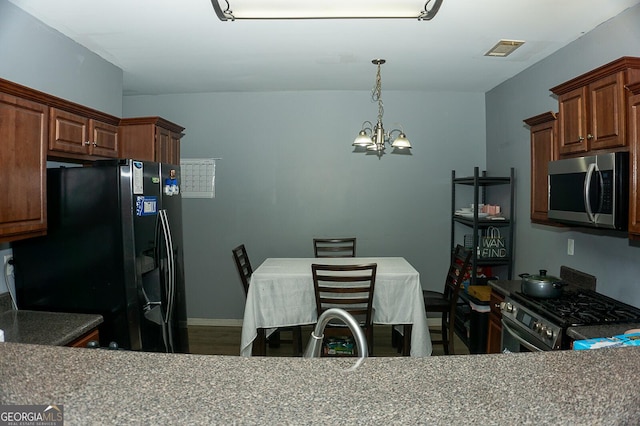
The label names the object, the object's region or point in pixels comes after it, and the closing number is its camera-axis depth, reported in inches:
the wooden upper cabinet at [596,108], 77.8
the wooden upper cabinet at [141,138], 125.9
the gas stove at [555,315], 80.0
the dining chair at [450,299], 130.2
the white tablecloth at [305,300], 122.0
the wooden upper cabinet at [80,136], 91.5
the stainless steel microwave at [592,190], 77.9
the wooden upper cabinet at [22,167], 75.3
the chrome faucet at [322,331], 36.1
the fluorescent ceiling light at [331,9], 88.0
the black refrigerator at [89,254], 93.1
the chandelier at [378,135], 135.0
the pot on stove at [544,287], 94.9
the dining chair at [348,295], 112.6
